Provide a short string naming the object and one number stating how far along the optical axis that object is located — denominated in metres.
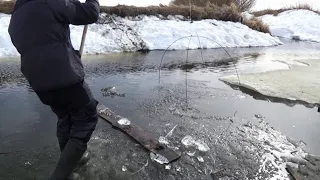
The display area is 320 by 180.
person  1.63
